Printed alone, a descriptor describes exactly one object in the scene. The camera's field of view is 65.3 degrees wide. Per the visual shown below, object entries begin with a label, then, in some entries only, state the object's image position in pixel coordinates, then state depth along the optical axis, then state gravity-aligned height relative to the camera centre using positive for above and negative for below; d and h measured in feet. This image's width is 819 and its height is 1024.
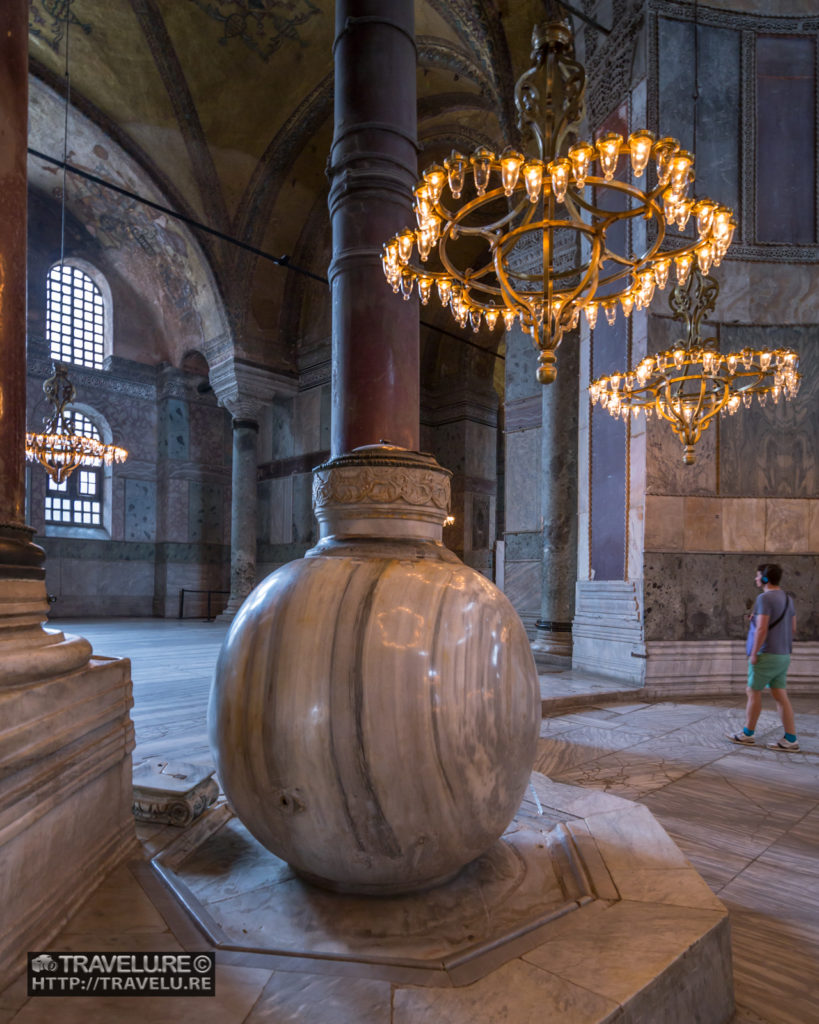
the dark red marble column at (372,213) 16.26 +8.26
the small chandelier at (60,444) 36.60 +4.49
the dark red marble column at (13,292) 5.78 +2.08
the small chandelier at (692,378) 20.42 +4.67
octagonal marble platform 4.26 -3.27
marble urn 4.88 -1.58
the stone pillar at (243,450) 50.39 +5.41
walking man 15.67 -3.18
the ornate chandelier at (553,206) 14.56 +7.57
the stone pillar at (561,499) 27.76 +0.88
